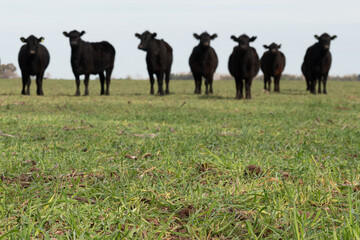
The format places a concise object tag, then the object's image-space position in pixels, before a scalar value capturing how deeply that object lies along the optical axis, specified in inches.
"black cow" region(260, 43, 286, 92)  864.9
